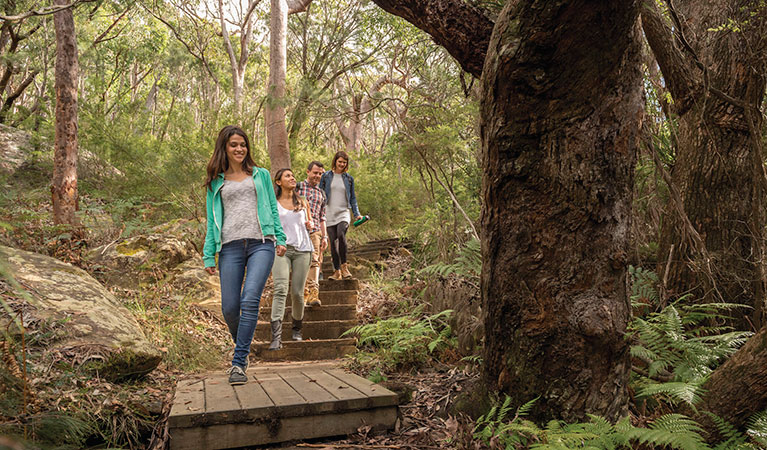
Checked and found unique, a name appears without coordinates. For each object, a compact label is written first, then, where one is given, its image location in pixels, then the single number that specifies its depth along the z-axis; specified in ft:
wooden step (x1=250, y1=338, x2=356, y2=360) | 21.01
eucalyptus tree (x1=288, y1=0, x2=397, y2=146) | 55.06
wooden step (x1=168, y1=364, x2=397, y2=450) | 9.86
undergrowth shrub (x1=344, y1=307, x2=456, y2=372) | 16.07
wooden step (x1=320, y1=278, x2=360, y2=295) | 27.55
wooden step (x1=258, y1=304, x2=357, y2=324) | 24.50
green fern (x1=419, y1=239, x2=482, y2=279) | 18.10
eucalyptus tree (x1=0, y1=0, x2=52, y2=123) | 41.47
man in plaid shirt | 24.26
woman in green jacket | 13.56
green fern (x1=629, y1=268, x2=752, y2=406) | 9.34
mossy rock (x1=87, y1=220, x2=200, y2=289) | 24.07
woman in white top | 18.93
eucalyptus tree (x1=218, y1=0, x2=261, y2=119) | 60.49
